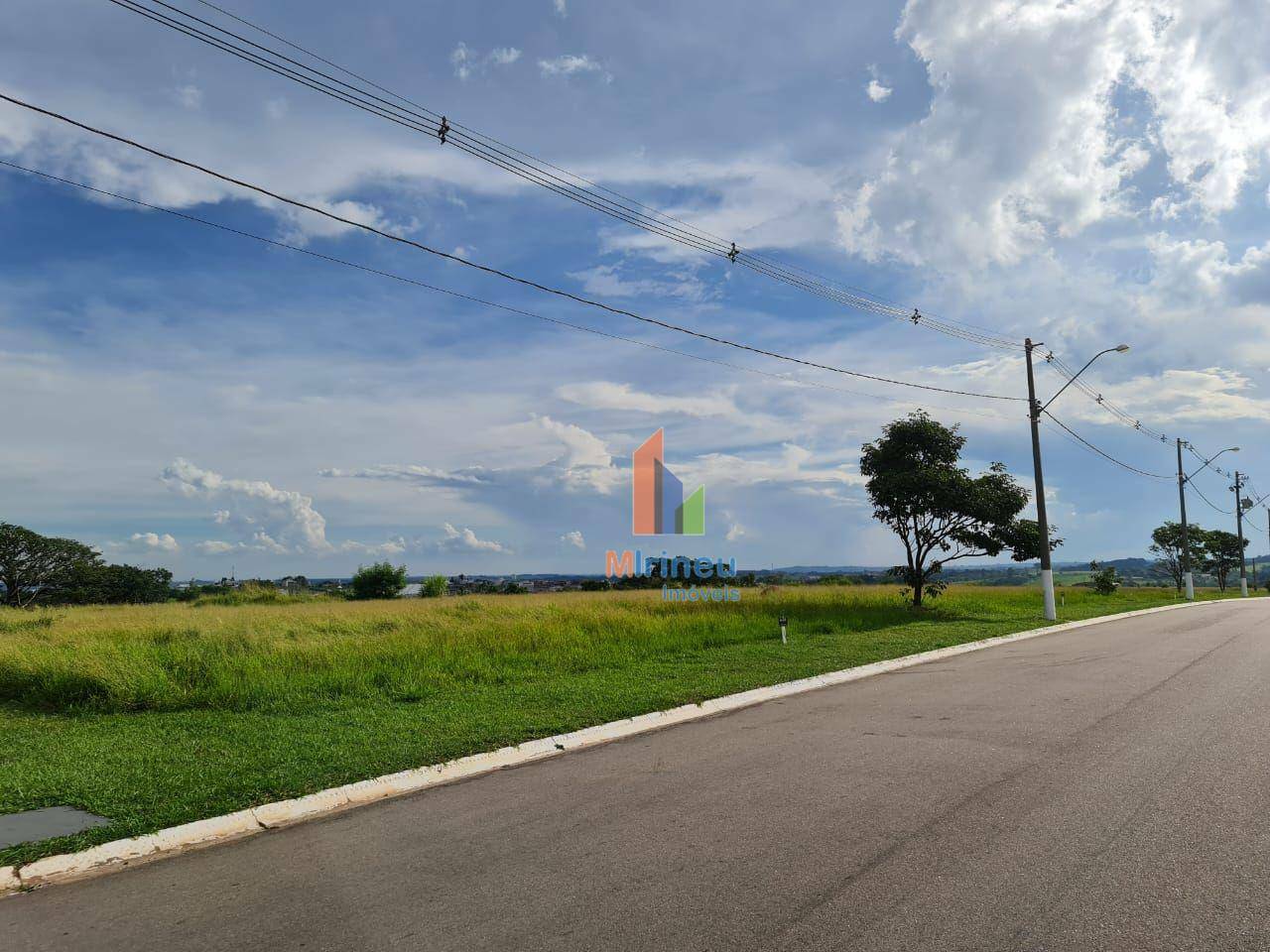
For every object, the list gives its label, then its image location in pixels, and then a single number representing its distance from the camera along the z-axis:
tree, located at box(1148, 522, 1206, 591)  74.50
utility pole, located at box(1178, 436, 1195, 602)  47.00
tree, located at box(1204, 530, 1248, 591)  80.12
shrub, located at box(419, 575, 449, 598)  65.06
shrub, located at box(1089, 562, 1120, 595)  50.50
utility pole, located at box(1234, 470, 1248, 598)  56.03
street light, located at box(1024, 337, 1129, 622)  25.59
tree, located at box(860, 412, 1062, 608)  26.53
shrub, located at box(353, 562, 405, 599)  65.31
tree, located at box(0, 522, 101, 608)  64.75
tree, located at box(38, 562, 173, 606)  67.44
